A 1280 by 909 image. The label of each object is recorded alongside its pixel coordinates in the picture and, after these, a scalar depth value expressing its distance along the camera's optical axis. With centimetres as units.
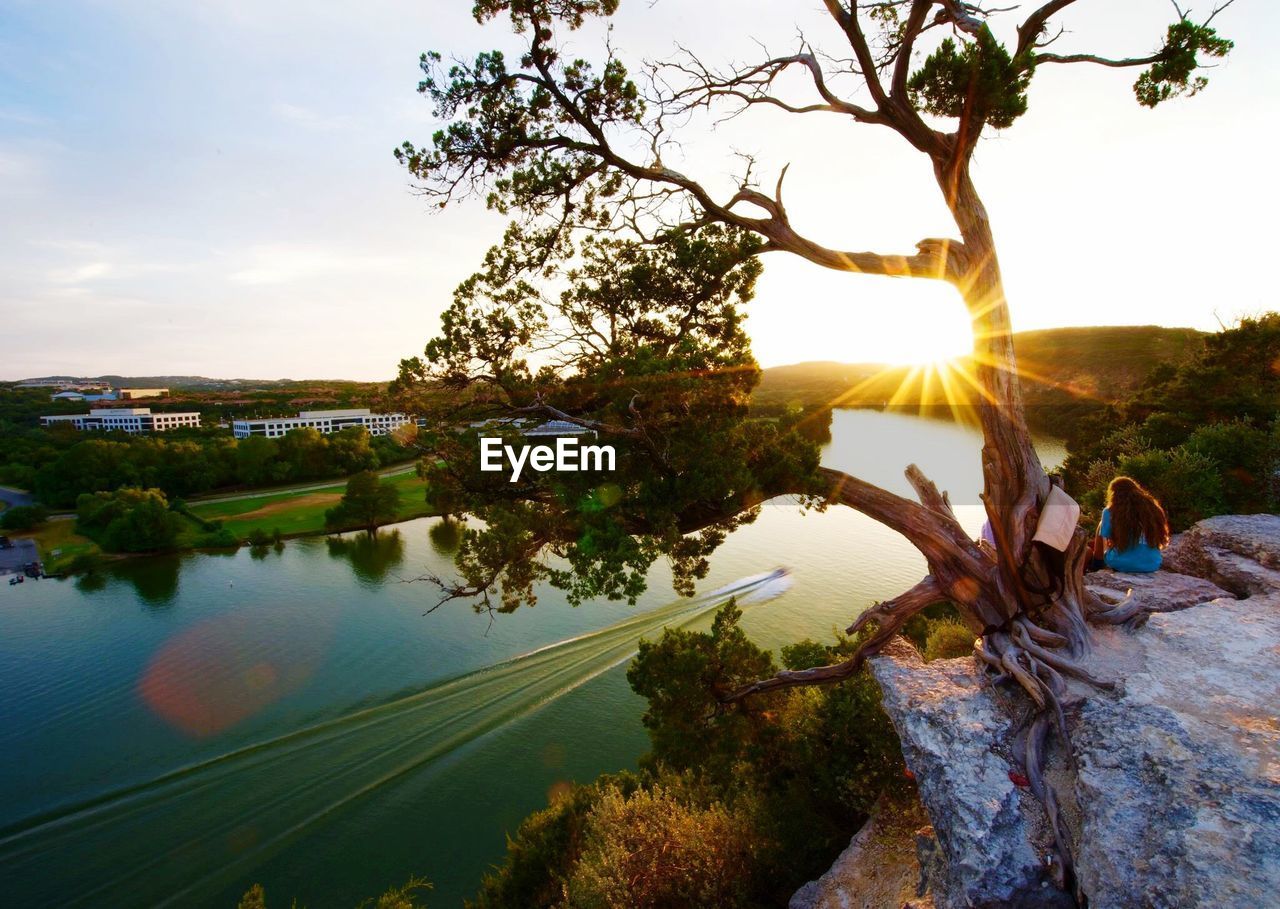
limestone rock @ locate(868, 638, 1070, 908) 378
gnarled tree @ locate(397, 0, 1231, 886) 499
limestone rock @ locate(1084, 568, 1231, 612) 556
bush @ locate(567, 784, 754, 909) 712
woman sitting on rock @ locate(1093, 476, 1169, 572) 614
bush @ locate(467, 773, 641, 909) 882
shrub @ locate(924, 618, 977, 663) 920
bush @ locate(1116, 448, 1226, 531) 867
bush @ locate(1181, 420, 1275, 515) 913
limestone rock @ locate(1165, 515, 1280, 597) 577
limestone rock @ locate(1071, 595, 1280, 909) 298
